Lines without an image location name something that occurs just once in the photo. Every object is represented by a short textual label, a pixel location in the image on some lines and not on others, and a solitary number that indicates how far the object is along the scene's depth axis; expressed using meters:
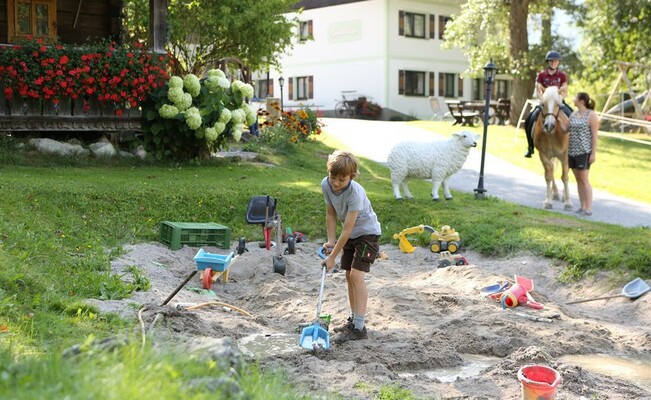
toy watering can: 9.62
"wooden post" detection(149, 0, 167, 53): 19.36
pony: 16.47
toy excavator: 12.72
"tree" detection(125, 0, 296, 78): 26.30
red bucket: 5.99
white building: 46.66
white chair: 43.19
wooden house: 18.02
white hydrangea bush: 18.36
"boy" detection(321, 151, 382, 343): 7.90
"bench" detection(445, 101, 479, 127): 35.53
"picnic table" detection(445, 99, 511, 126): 35.69
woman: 15.94
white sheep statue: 15.30
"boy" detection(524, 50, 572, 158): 17.05
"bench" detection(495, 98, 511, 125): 38.72
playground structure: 25.28
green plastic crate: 12.27
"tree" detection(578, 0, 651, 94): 32.75
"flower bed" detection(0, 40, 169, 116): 17.30
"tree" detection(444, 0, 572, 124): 32.31
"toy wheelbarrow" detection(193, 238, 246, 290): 10.20
